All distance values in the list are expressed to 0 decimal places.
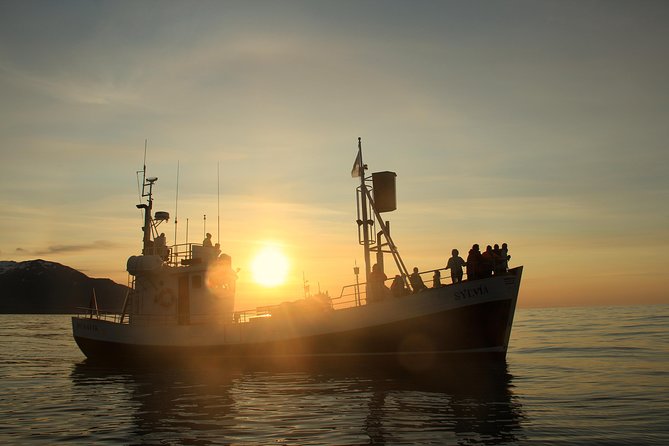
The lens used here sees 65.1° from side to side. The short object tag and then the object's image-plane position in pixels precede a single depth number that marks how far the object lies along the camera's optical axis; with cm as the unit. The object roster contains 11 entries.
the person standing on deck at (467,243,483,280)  2106
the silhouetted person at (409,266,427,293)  2178
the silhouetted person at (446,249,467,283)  2100
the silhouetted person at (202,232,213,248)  2800
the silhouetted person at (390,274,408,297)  2198
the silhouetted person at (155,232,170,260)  2864
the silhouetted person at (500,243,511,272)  2108
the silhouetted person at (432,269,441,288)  2156
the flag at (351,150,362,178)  2460
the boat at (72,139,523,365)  2105
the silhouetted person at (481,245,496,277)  2102
